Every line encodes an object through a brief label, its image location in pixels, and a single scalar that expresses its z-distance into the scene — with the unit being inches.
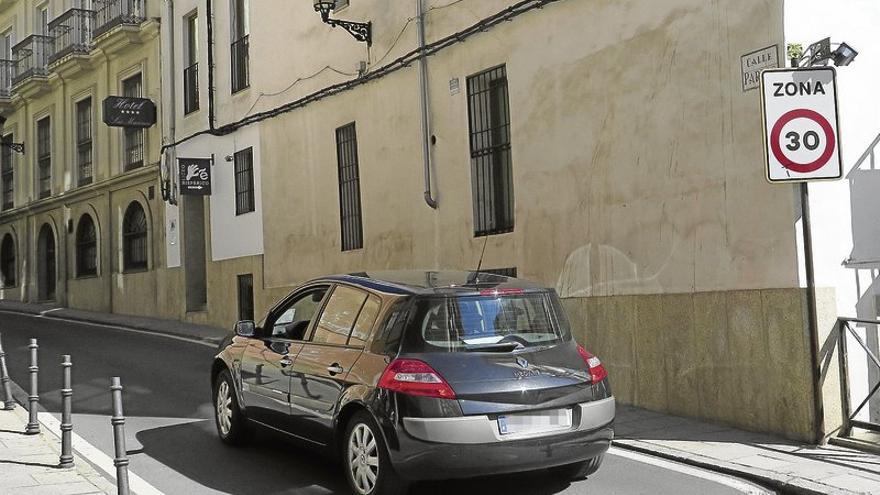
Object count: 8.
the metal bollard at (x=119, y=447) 217.5
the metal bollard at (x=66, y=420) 264.7
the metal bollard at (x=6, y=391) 375.2
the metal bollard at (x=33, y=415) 318.3
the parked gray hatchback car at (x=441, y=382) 215.8
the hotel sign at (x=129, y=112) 807.7
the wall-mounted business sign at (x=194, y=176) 726.5
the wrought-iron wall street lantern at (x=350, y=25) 543.6
